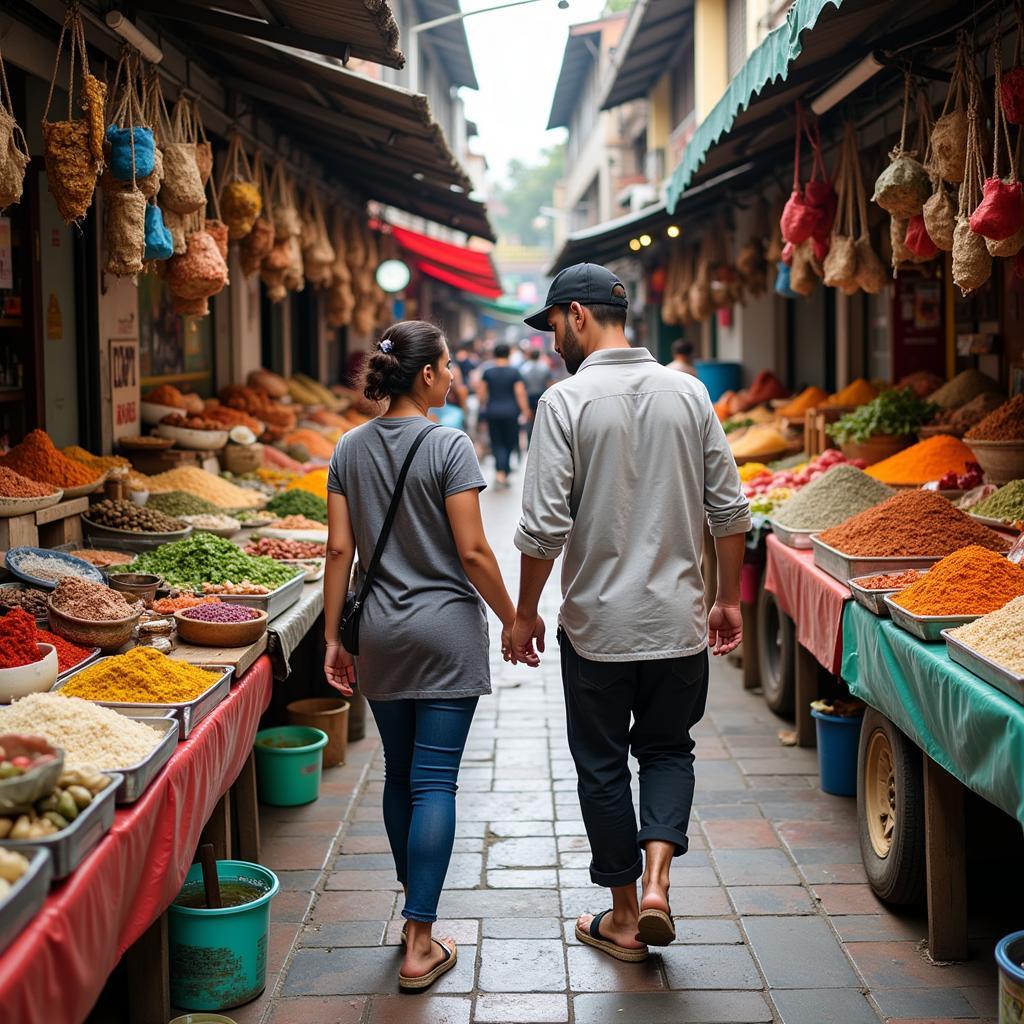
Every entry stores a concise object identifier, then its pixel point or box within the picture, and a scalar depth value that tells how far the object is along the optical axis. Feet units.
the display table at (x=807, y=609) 18.30
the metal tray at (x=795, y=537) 22.47
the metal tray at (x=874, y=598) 16.01
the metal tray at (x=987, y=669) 11.53
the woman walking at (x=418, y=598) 13.88
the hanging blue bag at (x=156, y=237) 19.17
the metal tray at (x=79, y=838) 9.00
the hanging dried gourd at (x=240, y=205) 25.31
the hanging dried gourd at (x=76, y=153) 16.08
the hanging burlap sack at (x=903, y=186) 20.18
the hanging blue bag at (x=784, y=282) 32.99
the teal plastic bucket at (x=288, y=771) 19.97
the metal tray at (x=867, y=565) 17.89
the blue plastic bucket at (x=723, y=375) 52.34
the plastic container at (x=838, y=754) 19.97
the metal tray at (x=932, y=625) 14.12
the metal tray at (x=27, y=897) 8.12
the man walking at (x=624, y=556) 13.80
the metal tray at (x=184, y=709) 12.62
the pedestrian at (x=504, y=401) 62.69
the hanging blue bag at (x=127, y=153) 18.29
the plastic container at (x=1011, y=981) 10.56
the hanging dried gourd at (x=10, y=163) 14.30
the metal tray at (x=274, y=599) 17.74
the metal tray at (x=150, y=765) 10.77
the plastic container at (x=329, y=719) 21.81
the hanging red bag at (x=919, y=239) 20.42
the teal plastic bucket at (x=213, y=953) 13.12
